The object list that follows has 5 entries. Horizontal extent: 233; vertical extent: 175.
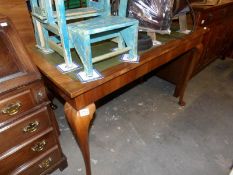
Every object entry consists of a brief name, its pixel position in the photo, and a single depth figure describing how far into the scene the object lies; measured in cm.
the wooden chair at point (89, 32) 74
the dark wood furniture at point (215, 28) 165
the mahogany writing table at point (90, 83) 78
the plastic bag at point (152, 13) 106
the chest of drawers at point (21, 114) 74
